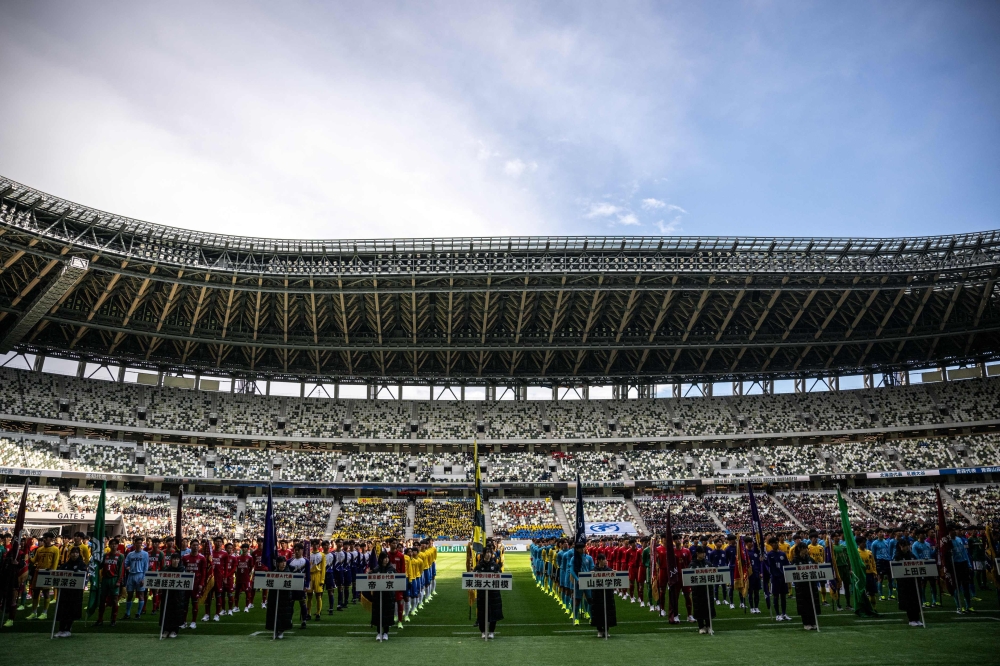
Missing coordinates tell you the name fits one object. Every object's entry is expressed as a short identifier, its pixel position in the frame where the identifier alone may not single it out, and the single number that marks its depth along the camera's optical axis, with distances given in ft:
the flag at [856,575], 48.62
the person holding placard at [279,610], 44.60
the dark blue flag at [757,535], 56.85
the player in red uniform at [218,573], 53.57
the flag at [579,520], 60.37
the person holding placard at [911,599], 43.88
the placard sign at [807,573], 42.98
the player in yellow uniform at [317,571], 56.92
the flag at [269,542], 52.70
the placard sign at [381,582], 44.21
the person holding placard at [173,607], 44.04
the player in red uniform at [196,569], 49.19
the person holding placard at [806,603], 43.88
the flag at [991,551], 56.96
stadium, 140.56
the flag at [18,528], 45.80
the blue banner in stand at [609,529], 166.71
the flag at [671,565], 49.36
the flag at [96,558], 50.11
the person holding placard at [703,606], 43.76
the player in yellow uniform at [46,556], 53.01
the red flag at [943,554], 54.85
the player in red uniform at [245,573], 58.85
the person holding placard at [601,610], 43.91
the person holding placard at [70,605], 43.14
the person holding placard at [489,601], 45.39
